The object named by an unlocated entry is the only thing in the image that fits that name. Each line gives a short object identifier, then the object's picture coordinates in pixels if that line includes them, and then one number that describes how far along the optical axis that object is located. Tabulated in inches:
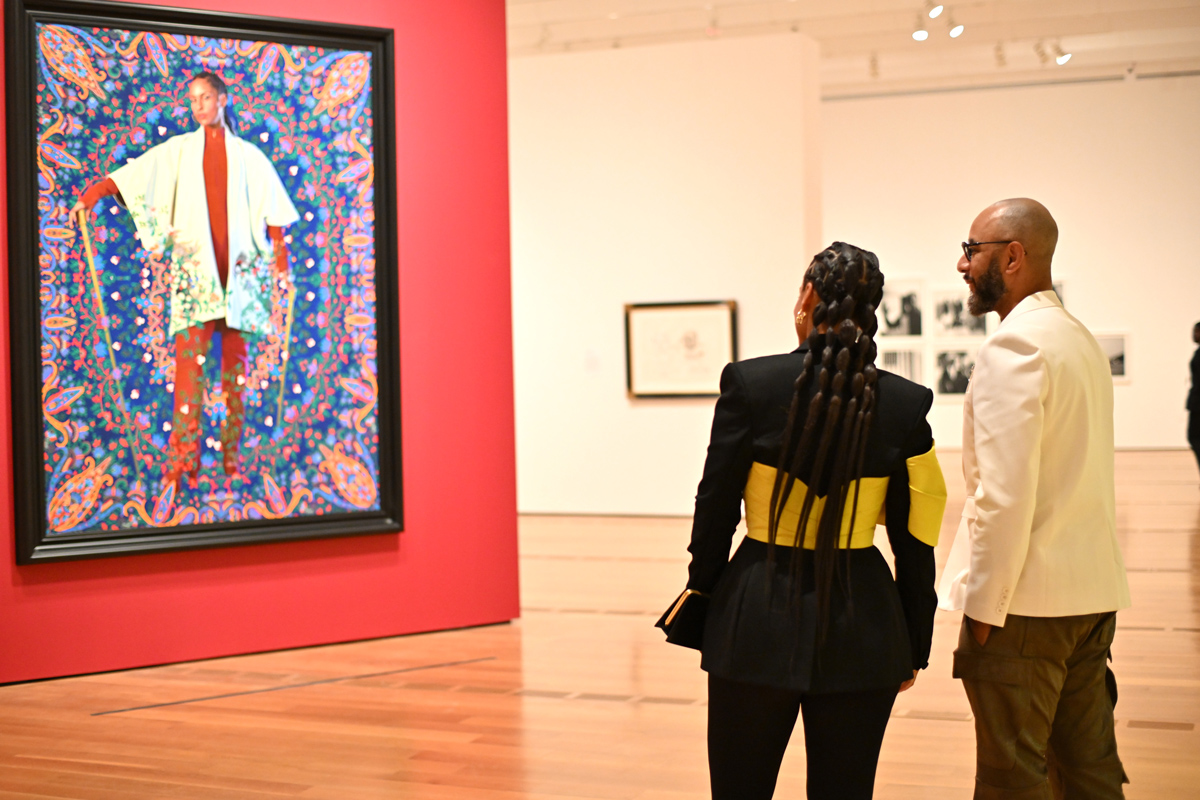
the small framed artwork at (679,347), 472.7
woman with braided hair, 98.6
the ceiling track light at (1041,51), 623.5
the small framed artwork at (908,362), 738.2
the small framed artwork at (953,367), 733.3
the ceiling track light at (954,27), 523.9
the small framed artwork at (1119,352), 717.3
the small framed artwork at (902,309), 736.3
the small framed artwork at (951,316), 729.0
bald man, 113.6
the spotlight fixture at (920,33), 533.0
